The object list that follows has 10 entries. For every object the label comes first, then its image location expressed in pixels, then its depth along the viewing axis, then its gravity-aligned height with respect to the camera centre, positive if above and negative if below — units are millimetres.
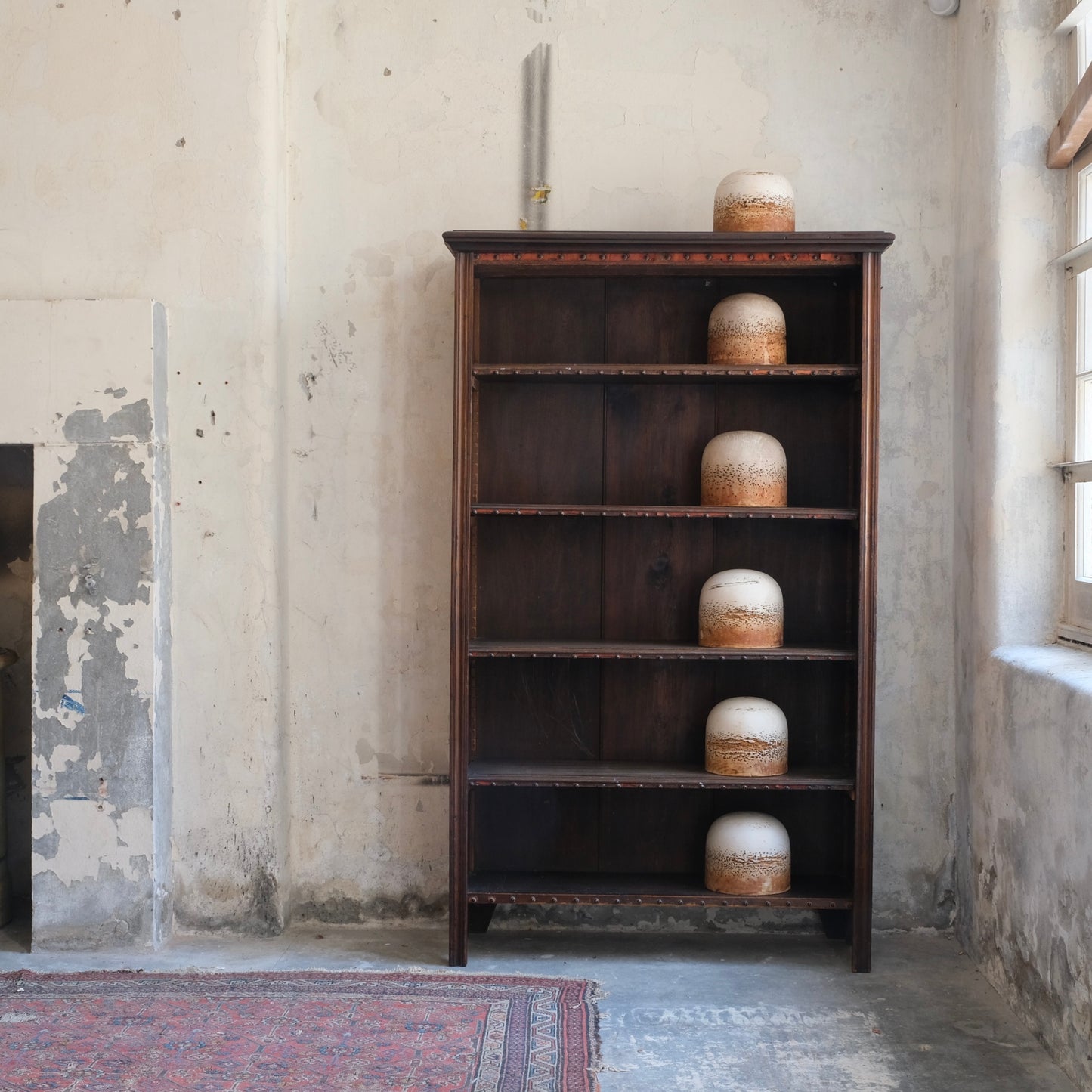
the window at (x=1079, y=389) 3086 +419
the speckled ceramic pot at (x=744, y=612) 3262 -215
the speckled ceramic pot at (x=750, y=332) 3299 +608
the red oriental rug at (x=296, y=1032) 2598 -1244
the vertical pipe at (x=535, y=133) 3604 +1298
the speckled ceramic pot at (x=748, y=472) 3273 +196
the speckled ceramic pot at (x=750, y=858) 3270 -935
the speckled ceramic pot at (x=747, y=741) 3264 -592
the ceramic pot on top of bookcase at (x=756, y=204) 3236 +967
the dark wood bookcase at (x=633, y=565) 3543 -84
